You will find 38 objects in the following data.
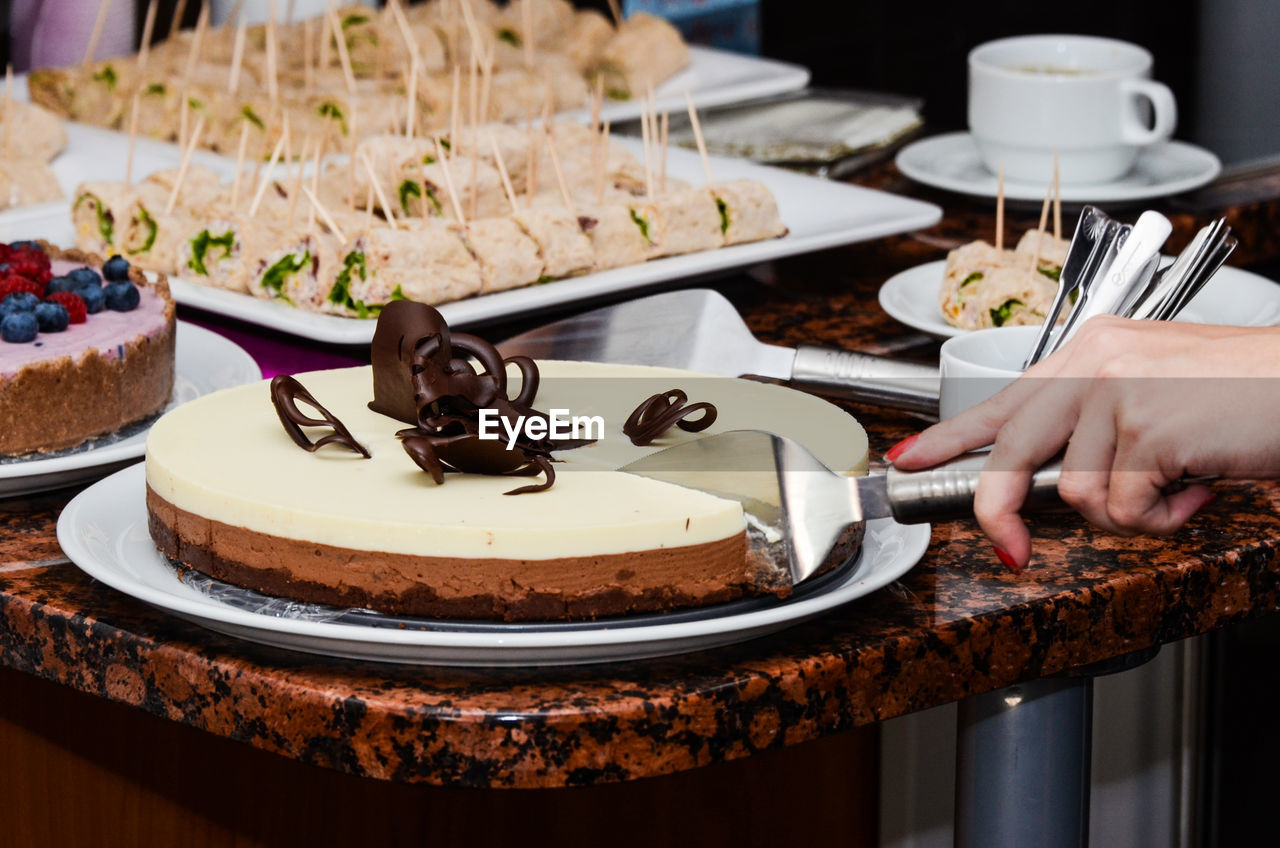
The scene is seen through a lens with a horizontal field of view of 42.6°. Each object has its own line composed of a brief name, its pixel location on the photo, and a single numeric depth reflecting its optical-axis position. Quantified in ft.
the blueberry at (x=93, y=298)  5.20
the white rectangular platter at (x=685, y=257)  5.94
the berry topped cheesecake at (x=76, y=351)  4.70
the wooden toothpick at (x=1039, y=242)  5.90
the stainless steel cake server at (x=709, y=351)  5.19
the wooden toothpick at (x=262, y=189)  6.67
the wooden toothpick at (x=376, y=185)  6.23
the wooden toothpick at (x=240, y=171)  6.76
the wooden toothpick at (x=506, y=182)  6.80
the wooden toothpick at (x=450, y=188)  6.59
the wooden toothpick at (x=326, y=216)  6.17
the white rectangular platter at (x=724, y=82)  9.78
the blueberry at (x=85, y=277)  5.25
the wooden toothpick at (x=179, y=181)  6.78
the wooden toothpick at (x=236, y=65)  8.67
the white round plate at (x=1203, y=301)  5.85
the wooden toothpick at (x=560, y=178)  6.90
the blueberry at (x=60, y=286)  5.17
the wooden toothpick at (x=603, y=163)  7.07
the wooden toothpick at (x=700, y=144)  7.00
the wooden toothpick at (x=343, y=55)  8.33
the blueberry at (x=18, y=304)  4.90
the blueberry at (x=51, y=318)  4.96
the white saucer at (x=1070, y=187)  7.97
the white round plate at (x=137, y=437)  4.58
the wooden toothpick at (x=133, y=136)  6.86
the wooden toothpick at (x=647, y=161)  7.13
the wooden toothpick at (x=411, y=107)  7.44
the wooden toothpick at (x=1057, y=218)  6.16
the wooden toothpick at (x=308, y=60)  9.36
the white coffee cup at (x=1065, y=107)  7.73
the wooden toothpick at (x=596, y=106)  7.63
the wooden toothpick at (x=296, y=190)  6.57
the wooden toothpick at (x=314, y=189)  6.40
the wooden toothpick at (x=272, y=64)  8.29
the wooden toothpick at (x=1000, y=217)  5.83
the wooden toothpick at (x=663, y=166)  7.28
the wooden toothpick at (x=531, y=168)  7.14
